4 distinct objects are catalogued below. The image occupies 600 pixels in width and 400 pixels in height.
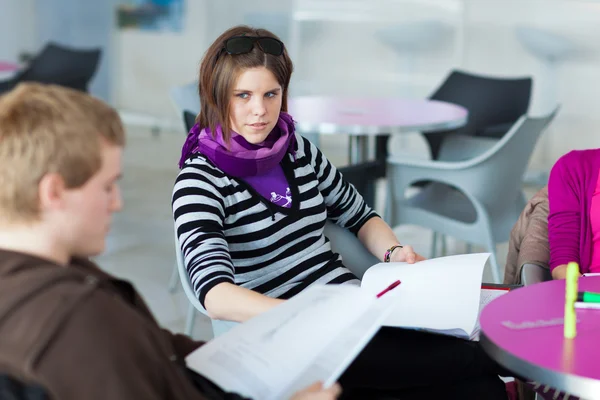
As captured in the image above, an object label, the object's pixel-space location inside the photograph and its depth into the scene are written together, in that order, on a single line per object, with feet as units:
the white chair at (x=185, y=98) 12.90
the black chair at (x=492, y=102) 14.90
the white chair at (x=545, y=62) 19.63
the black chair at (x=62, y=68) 18.75
